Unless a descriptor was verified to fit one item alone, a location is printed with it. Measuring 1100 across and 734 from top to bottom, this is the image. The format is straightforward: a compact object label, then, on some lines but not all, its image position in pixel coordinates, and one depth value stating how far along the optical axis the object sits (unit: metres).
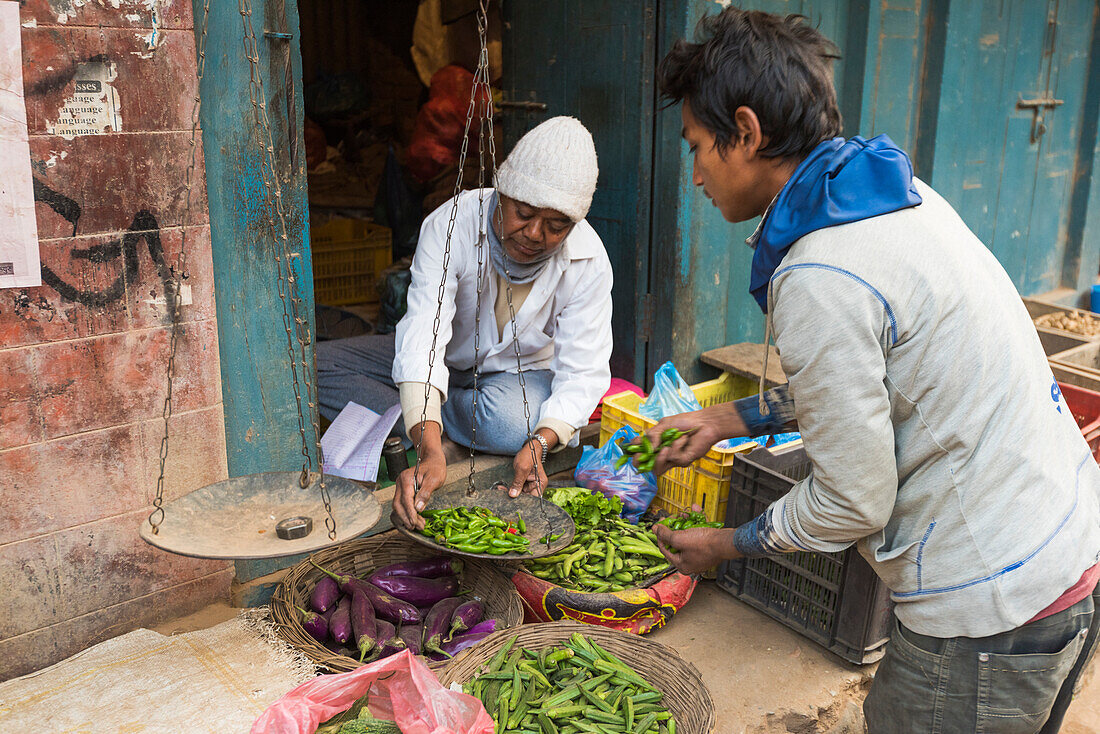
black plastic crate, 3.10
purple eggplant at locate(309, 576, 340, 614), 2.95
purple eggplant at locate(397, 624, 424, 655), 2.85
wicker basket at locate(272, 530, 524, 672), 2.76
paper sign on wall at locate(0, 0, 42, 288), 2.45
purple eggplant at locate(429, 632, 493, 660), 2.88
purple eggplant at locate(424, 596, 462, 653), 2.89
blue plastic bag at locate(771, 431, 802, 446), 3.92
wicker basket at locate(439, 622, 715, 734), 2.55
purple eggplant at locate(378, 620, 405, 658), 2.78
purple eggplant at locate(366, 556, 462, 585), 3.24
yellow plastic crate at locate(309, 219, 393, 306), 6.72
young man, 1.75
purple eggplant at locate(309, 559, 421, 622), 2.97
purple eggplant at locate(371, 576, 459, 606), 3.11
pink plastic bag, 2.21
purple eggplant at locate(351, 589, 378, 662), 2.75
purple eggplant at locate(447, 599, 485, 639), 2.96
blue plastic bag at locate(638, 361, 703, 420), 3.95
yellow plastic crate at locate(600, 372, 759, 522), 3.61
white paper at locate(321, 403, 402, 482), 3.63
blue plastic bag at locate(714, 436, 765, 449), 3.72
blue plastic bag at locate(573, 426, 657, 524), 3.76
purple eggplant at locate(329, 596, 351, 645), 2.82
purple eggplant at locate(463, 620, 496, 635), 2.97
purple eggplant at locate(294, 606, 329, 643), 2.86
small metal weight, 2.32
